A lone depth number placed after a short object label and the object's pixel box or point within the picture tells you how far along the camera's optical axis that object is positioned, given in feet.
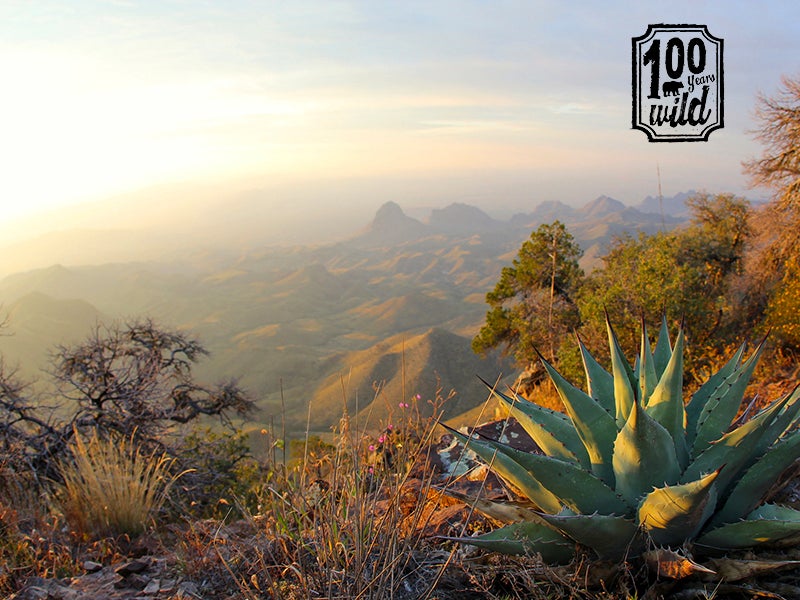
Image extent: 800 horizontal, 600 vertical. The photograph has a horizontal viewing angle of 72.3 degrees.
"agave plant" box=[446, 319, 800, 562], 7.24
